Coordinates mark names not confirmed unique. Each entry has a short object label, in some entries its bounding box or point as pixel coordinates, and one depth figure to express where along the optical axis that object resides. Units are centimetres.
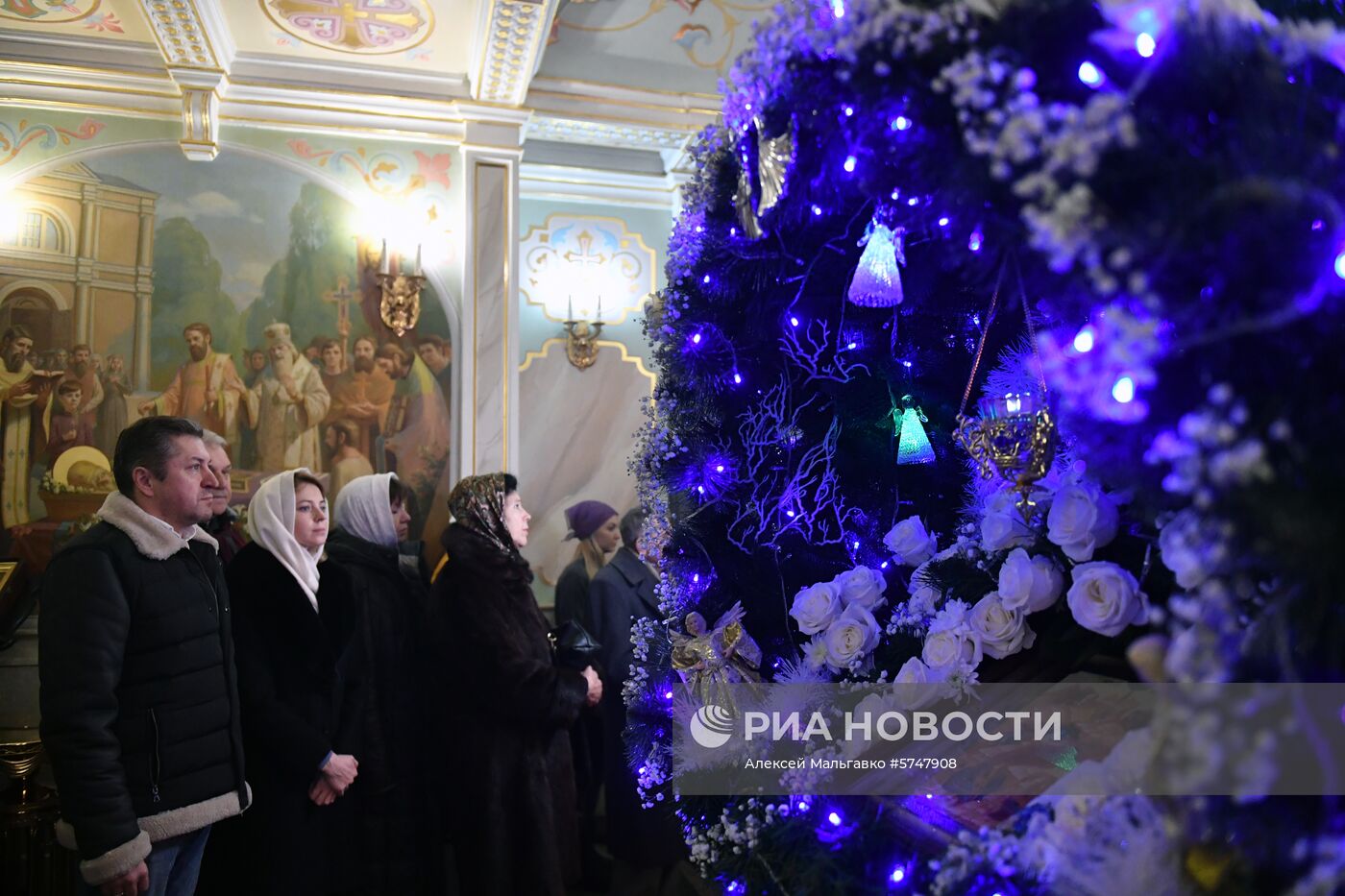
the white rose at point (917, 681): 164
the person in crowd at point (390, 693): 288
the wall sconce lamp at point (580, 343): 568
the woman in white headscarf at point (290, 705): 261
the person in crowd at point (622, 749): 359
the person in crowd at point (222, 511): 294
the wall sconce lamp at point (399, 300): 474
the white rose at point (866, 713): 166
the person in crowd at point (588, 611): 394
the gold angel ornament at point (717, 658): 193
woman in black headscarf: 295
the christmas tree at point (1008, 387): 85
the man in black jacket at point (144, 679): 199
